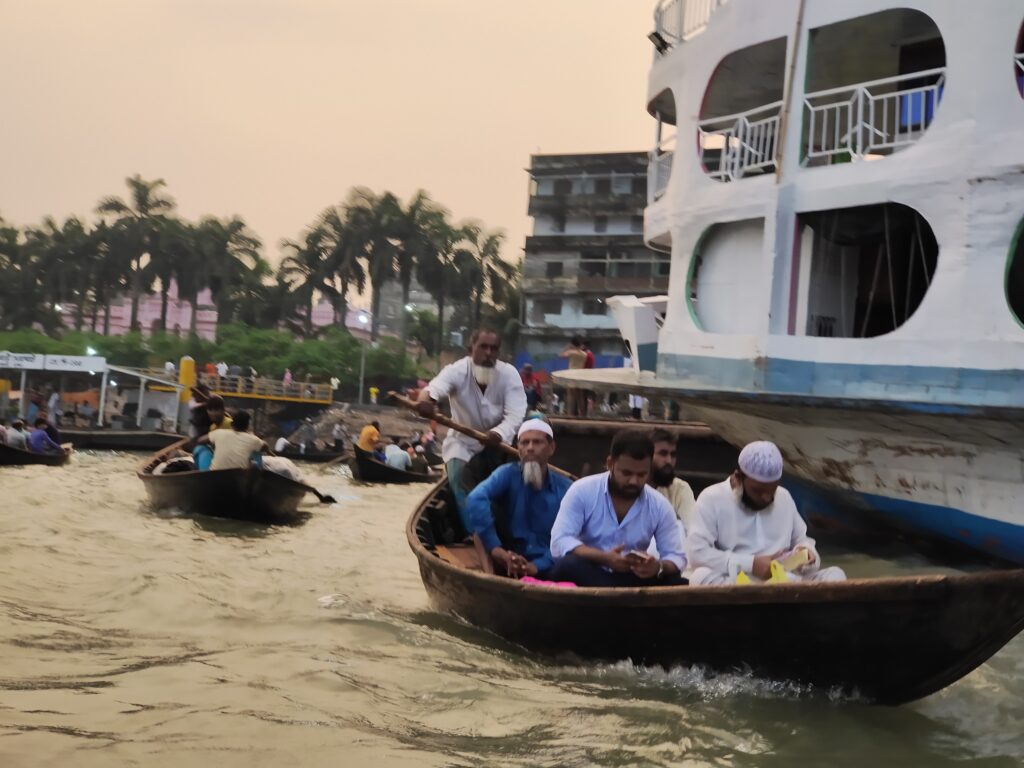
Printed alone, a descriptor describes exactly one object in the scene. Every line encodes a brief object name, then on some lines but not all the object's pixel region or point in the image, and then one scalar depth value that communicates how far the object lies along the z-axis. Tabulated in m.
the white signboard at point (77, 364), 34.03
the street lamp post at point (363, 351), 42.82
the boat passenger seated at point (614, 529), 5.04
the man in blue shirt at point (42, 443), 19.23
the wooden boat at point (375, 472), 19.84
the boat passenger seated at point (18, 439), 19.11
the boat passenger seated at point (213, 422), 12.01
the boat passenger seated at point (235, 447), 10.95
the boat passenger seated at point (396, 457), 20.61
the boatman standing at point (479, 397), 7.27
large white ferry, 7.90
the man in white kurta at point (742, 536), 4.76
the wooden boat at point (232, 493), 10.82
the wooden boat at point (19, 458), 18.42
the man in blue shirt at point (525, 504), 5.83
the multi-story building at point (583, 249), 40.34
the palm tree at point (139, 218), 50.50
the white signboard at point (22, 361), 34.31
